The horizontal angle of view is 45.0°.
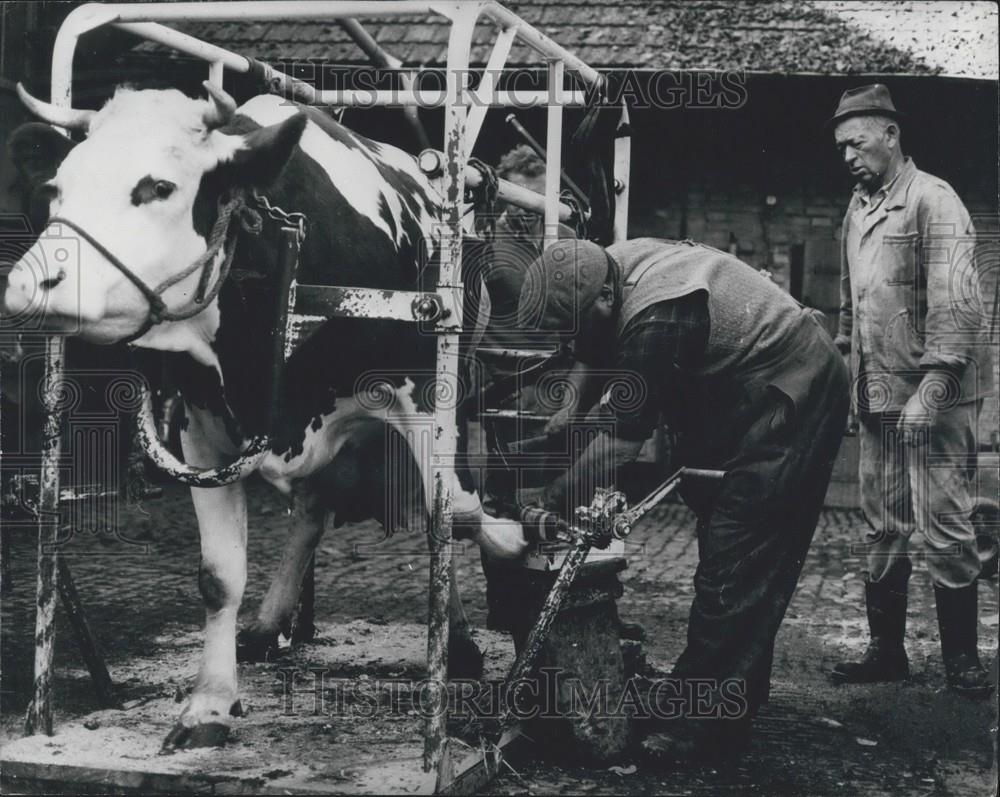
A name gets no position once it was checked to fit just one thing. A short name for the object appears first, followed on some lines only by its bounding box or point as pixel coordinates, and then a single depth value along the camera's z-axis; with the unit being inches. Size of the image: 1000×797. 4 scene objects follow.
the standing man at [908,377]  188.5
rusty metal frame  127.6
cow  128.5
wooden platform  133.3
